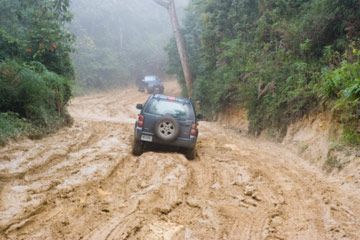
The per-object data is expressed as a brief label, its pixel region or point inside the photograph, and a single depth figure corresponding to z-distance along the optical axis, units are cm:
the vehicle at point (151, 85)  3688
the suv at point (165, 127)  1017
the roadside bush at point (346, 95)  912
